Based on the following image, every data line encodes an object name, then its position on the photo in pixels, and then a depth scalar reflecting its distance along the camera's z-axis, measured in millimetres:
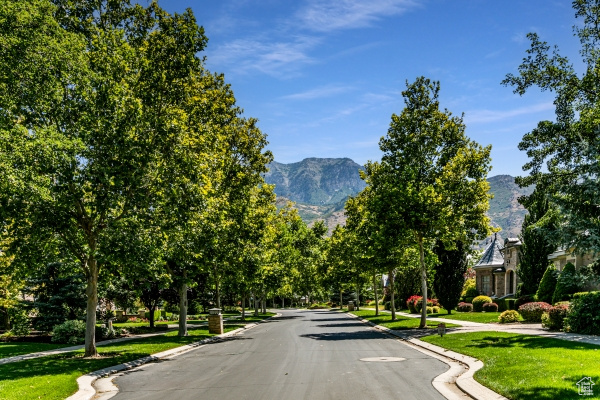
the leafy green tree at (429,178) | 28859
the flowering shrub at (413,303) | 48750
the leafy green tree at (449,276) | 45219
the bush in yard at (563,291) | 32772
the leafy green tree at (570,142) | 20000
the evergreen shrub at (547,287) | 36744
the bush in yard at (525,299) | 40716
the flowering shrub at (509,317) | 30031
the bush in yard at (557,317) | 23953
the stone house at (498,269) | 53594
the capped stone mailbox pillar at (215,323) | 30992
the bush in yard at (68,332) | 26125
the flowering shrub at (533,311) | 29641
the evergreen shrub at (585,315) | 21500
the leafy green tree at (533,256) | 41594
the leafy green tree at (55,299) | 29688
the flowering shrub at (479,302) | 44562
